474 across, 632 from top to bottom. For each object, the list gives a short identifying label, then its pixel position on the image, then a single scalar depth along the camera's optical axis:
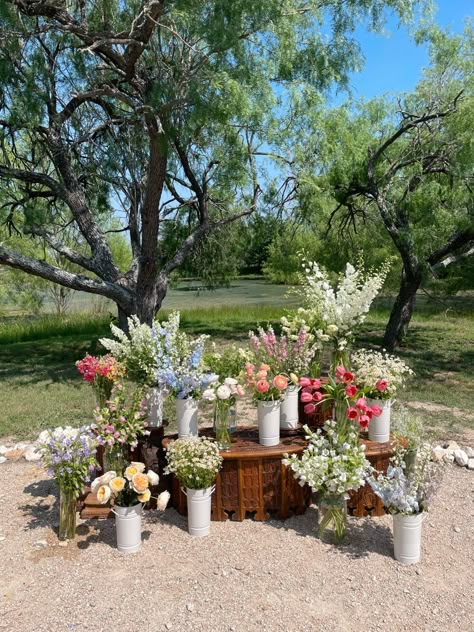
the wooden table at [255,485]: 3.63
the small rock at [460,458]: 4.62
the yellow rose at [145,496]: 3.25
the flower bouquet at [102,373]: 3.87
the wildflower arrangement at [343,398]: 3.28
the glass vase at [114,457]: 3.61
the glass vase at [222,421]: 3.74
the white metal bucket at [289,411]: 3.95
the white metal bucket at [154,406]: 3.95
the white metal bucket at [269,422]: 3.71
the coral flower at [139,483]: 3.21
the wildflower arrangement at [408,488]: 3.12
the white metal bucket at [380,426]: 3.84
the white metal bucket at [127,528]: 3.25
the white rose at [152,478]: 3.32
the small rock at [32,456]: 4.86
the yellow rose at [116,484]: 3.18
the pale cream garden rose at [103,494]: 3.12
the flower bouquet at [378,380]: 3.70
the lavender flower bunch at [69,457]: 3.33
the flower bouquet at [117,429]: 3.52
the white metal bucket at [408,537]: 3.11
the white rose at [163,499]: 3.39
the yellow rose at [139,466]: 3.29
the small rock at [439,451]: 4.68
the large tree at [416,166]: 8.45
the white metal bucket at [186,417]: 3.78
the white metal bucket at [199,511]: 3.41
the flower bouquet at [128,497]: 3.22
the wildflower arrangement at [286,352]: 3.79
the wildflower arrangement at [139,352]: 3.81
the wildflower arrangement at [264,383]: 3.58
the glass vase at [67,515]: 3.41
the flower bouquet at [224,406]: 3.61
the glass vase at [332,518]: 3.30
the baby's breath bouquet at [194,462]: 3.34
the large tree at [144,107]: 6.04
